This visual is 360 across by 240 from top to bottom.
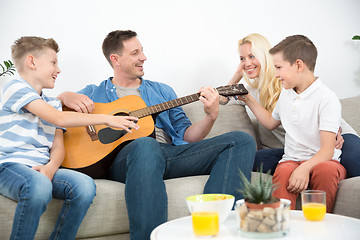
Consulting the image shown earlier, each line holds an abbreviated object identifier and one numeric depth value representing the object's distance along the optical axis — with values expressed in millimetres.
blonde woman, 2236
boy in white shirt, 1778
